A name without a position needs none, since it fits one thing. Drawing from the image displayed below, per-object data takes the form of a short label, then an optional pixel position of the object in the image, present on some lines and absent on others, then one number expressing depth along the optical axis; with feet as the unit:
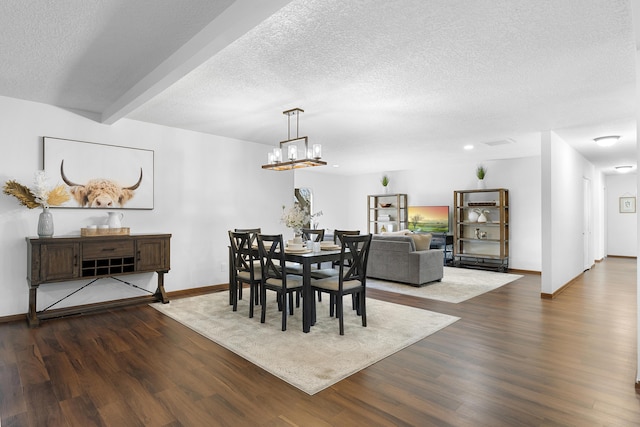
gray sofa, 19.26
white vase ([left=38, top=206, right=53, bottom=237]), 12.98
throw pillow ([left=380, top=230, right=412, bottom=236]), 22.32
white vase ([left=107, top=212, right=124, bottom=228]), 14.76
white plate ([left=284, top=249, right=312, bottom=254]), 12.89
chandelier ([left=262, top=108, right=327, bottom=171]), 13.70
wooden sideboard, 12.70
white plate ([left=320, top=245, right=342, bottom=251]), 13.88
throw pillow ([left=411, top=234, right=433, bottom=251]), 20.33
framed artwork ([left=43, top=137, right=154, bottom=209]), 14.25
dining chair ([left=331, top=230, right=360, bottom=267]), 14.83
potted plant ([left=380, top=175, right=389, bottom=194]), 33.09
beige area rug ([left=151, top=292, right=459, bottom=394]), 8.94
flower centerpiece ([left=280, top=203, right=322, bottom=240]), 13.56
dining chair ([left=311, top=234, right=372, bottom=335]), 11.78
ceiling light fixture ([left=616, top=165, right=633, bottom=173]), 28.53
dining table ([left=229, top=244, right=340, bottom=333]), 11.62
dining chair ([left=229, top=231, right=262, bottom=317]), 13.29
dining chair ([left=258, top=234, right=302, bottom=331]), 12.10
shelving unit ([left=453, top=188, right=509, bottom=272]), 25.68
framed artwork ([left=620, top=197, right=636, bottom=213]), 32.65
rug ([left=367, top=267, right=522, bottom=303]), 17.25
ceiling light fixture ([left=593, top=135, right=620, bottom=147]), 18.17
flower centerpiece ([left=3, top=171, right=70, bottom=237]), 12.77
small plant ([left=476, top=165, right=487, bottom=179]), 27.02
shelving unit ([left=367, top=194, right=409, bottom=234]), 32.35
